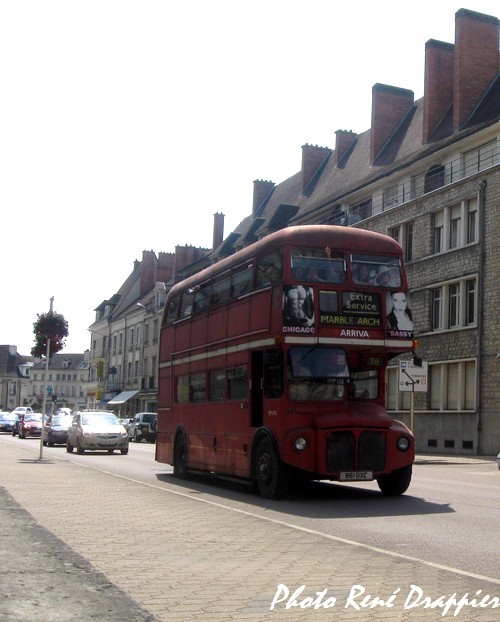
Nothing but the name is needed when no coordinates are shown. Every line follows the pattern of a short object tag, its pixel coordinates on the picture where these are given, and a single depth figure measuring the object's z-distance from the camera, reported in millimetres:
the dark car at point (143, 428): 51781
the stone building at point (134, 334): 75500
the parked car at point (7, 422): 64250
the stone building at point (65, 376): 153625
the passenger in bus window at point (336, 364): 14883
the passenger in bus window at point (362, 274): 15178
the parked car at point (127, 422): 55662
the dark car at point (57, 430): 41344
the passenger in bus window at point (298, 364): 14695
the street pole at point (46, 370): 24752
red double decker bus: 14609
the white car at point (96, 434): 32875
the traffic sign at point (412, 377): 30266
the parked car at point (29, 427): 50938
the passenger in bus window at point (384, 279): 15289
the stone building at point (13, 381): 177375
